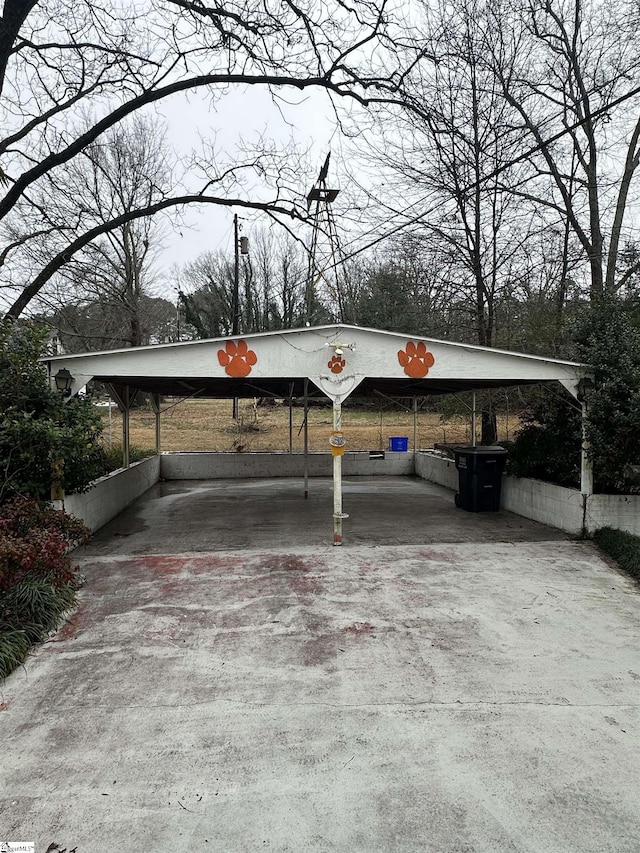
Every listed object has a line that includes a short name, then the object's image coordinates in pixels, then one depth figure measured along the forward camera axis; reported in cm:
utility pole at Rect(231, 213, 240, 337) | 1995
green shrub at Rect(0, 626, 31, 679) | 369
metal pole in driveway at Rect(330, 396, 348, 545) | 696
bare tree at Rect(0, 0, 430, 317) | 725
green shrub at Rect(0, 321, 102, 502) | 591
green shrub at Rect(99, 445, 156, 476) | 992
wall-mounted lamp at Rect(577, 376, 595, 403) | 739
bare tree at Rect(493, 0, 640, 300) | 1096
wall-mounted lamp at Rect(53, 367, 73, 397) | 666
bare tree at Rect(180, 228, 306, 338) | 2858
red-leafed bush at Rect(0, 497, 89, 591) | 430
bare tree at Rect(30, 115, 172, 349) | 1224
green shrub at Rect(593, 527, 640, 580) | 607
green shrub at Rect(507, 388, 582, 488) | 779
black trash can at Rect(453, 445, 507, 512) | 938
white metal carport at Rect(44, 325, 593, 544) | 692
